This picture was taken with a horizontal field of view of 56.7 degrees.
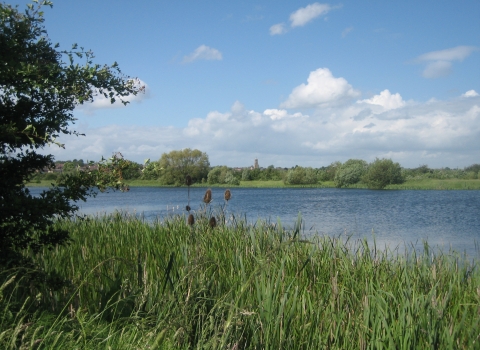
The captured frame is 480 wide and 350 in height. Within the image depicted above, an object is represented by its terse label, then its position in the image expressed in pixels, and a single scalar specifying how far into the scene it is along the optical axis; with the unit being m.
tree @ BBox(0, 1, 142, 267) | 3.29
